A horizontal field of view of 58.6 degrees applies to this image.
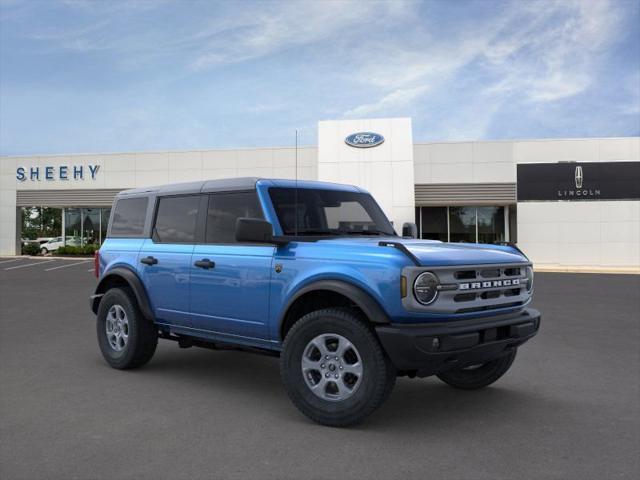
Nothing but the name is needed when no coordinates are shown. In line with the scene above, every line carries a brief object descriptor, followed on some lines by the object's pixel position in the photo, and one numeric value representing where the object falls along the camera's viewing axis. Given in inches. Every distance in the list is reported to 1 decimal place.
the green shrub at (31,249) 1378.0
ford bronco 160.9
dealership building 1096.2
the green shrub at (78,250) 1321.4
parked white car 1407.5
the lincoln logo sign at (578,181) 1098.7
